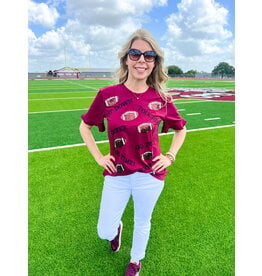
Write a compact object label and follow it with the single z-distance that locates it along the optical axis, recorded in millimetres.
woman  1933
